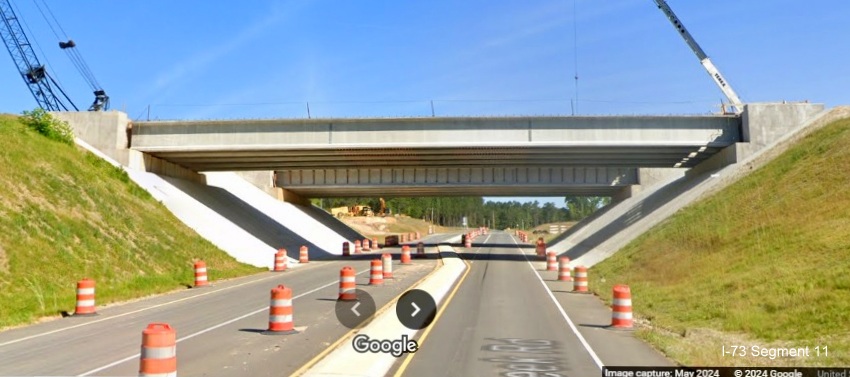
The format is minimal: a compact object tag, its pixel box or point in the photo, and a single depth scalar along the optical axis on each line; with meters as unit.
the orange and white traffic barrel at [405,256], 40.64
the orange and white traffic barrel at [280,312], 13.63
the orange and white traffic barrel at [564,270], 29.78
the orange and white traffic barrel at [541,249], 52.34
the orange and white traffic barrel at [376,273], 25.84
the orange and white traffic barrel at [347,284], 19.56
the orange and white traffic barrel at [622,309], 15.26
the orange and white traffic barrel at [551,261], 36.50
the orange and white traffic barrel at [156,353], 7.93
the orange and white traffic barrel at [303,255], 42.78
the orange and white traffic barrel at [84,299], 17.34
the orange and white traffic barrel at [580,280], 24.58
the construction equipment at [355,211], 144.96
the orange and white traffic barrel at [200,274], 26.14
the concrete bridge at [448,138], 41.41
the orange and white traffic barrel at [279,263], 36.50
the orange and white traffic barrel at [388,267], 29.06
